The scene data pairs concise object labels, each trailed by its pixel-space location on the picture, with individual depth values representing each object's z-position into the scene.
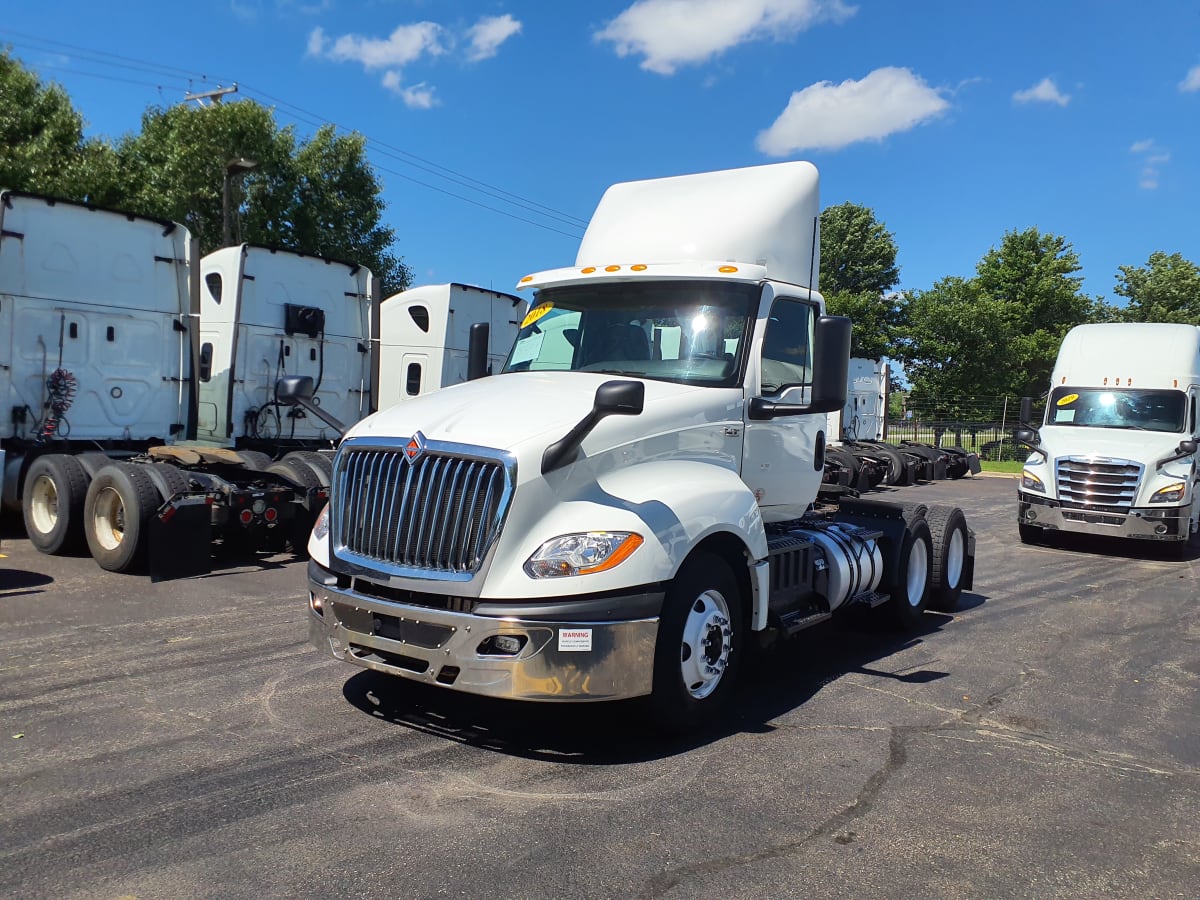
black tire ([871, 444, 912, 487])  22.80
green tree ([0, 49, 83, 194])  23.70
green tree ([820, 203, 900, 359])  52.72
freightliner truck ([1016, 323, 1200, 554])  12.47
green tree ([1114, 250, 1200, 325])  41.56
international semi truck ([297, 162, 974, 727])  4.41
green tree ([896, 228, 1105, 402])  34.88
